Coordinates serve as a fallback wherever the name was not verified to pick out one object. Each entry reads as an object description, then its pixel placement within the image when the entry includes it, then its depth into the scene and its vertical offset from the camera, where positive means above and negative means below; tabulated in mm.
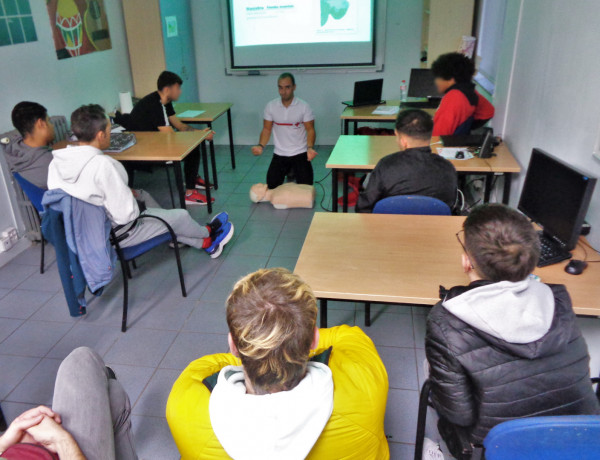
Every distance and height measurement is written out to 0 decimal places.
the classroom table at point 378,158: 3074 -859
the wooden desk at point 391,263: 1738 -901
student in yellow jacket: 985 -757
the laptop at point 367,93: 4996 -650
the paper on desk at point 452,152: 3227 -818
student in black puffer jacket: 1233 -790
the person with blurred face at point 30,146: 3004 -683
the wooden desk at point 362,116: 4613 -809
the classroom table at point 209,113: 4734 -806
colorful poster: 3973 +49
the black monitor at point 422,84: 4973 -566
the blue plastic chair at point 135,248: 2643 -1176
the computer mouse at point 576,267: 1815 -871
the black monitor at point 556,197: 1787 -665
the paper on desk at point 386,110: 4727 -783
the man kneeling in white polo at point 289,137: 4410 -953
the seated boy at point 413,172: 2520 -724
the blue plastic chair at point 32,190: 2906 -913
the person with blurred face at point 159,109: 4219 -665
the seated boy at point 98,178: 2523 -735
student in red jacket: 3592 -519
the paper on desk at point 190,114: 4777 -798
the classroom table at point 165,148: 3494 -850
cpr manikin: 4277 -1411
